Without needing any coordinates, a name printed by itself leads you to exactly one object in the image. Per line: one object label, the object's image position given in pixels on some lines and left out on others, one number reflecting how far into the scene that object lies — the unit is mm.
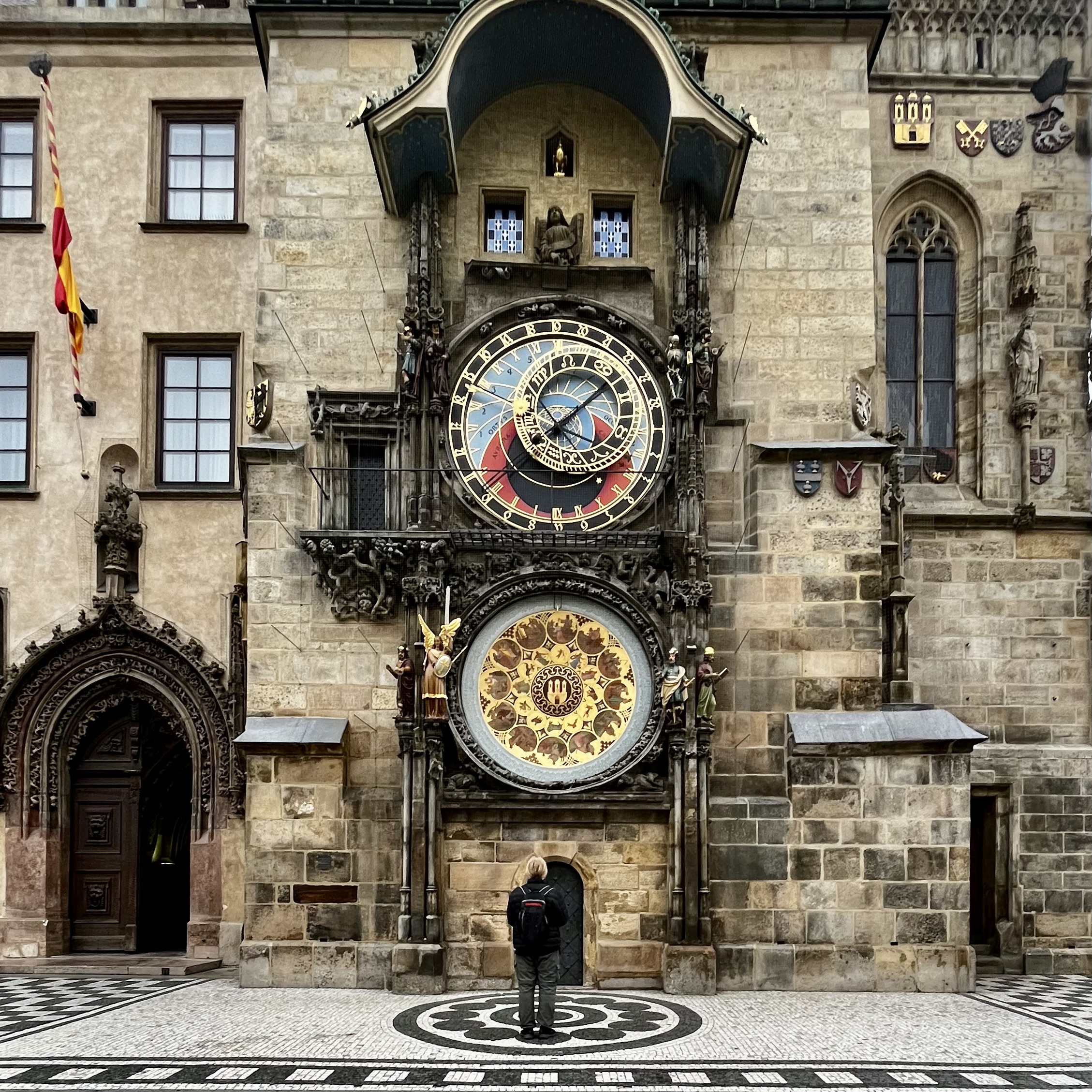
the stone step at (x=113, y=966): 13422
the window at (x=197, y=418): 15109
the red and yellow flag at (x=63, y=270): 14078
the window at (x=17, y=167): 15406
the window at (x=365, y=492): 12602
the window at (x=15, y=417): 15078
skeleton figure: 12281
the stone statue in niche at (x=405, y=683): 11633
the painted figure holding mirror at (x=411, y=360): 12203
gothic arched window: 15188
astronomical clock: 11953
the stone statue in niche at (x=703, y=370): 12234
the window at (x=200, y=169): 15406
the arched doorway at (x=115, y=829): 14711
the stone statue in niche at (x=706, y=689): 11695
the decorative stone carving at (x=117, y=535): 14469
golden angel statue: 11500
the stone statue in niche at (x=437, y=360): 12219
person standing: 9297
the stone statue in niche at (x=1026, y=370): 14516
